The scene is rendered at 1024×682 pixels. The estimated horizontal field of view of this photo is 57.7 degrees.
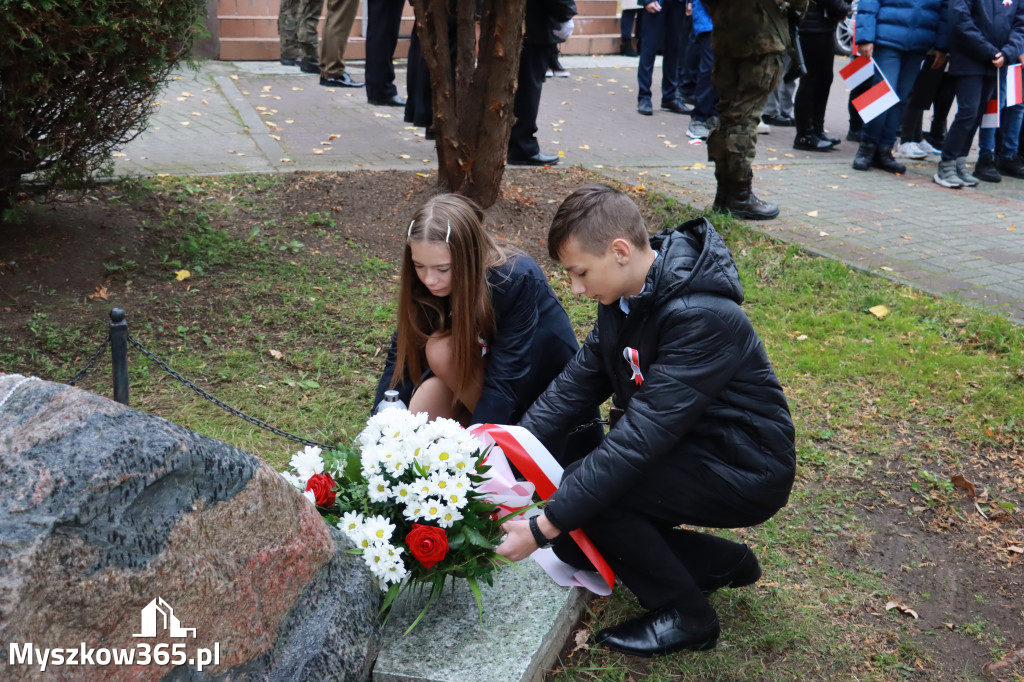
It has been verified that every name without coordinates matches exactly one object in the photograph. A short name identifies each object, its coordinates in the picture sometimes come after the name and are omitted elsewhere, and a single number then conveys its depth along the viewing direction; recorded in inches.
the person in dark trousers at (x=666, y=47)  416.5
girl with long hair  122.2
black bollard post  122.6
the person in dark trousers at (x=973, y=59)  324.2
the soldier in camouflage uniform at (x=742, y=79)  252.8
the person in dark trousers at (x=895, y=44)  339.0
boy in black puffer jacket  96.9
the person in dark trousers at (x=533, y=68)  294.4
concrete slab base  93.9
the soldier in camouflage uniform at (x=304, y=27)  438.6
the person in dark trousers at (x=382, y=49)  357.7
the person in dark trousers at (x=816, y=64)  359.6
